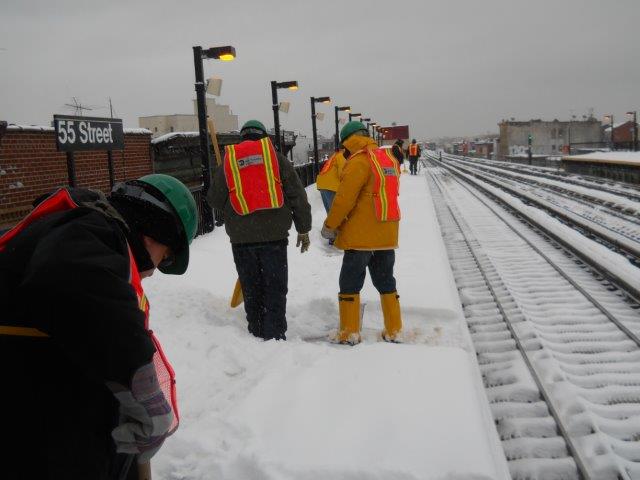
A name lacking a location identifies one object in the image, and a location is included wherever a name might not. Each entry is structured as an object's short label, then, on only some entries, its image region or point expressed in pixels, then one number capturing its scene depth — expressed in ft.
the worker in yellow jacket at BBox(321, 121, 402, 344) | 15.19
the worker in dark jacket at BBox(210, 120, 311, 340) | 15.21
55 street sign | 20.33
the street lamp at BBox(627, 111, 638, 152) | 139.46
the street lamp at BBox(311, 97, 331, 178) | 62.27
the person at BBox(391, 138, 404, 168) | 67.50
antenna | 94.03
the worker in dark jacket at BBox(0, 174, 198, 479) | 4.13
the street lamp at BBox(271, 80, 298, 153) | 46.62
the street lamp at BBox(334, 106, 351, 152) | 77.61
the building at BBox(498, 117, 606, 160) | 378.53
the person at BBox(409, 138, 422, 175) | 101.53
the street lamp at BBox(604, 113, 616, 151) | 144.15
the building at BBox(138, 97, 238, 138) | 206.90
